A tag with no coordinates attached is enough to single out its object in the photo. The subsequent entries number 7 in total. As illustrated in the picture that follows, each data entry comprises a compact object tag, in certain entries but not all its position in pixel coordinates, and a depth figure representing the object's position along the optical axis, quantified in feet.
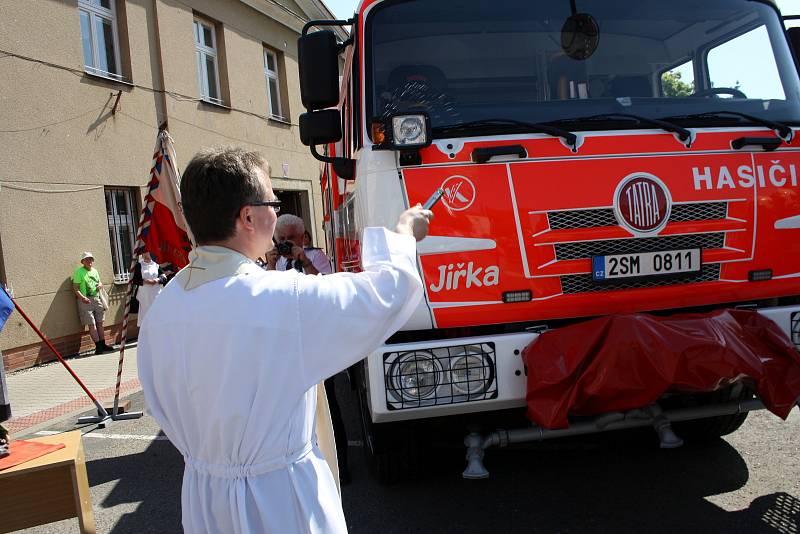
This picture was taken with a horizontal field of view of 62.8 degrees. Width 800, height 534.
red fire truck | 10.24
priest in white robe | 5.06
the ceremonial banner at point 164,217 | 21.35
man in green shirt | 35.47
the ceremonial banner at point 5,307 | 13.80
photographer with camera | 15.34
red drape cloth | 8.92
